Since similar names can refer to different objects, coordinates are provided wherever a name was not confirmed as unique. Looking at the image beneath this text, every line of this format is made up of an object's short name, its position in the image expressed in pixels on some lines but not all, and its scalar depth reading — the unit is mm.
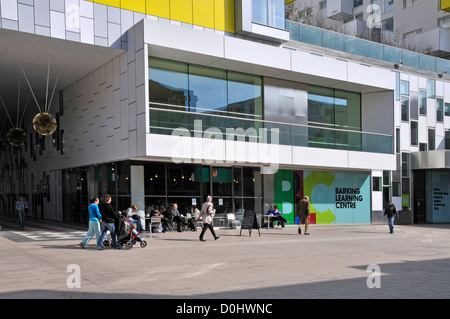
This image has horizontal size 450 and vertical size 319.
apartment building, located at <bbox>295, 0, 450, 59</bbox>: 37844
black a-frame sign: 17883
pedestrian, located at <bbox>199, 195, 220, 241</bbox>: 15742
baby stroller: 13562
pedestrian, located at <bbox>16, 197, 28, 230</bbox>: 20238
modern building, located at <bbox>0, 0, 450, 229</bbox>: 18000
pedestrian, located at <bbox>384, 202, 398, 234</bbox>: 20828
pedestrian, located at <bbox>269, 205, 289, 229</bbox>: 21750
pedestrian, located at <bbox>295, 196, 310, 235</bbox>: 19141
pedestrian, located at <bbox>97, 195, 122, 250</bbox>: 13570
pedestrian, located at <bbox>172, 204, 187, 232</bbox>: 19078
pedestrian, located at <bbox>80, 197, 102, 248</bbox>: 13648
